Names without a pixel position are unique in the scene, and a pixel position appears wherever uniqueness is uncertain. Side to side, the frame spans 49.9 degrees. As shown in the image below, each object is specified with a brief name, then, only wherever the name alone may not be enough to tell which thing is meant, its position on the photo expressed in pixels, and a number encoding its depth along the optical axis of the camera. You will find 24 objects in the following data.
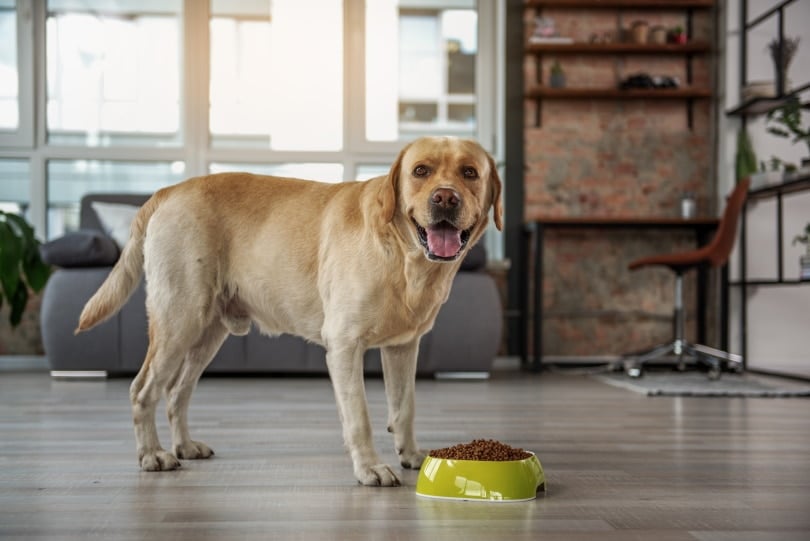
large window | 6.11
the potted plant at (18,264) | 5.09
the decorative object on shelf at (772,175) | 5.09
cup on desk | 5.86
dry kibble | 1.87
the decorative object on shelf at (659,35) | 6.04
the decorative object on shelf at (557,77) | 6.04
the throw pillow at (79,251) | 4.79
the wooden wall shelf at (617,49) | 5.99
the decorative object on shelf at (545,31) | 6.01
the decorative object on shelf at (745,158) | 5.60
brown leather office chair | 5.03
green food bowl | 1.82
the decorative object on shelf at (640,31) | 6.02
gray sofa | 4.80
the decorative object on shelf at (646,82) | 6.00
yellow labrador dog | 2.00
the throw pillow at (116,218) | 5.08
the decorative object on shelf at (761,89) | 5.43
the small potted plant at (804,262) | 4.78
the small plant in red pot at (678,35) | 6.04
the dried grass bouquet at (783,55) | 5.28
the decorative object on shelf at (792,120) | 4.86
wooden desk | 5.55
